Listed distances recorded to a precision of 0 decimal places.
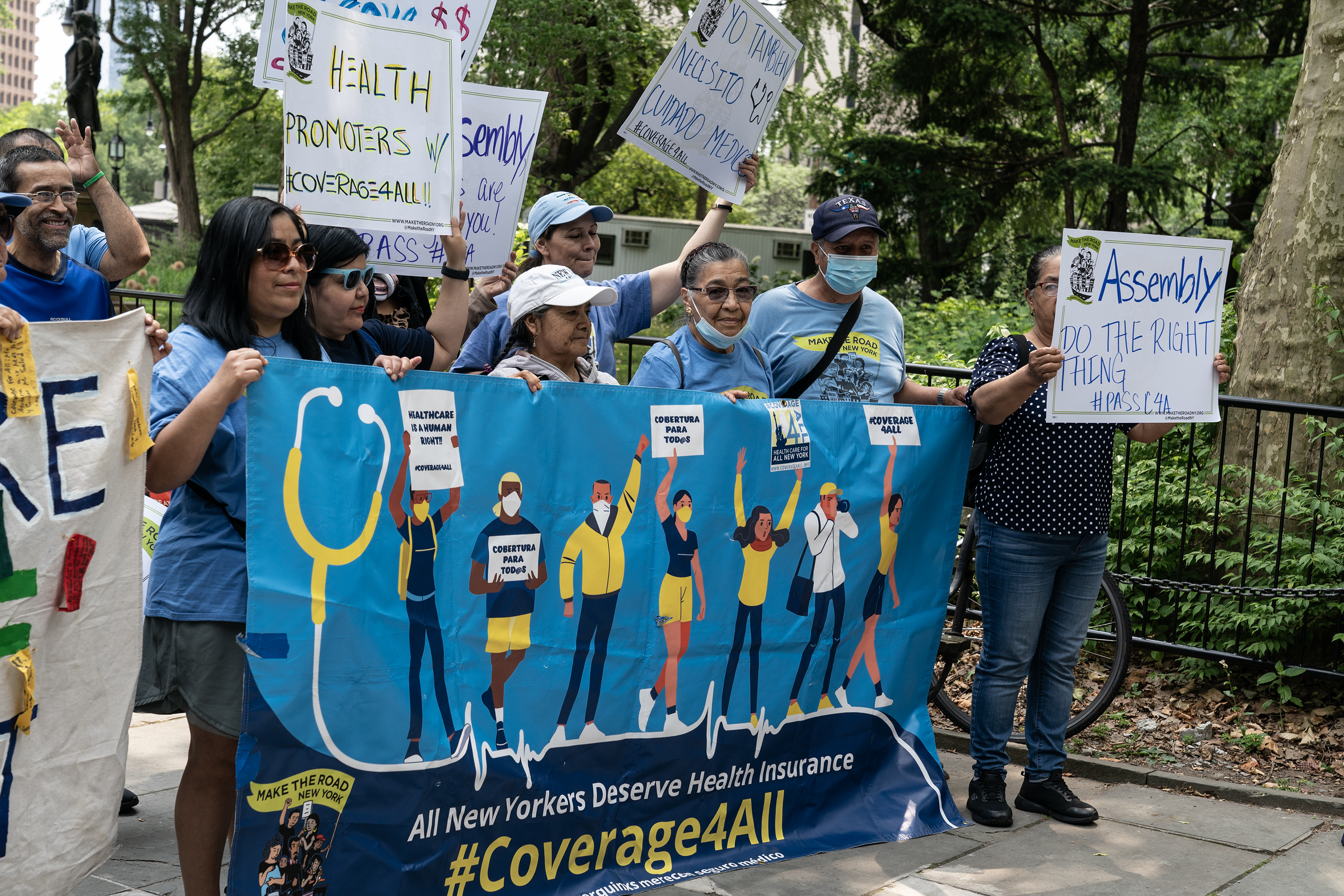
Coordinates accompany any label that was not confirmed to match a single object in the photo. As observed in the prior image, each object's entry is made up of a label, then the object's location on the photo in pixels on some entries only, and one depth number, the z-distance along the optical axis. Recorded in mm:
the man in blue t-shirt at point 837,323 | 4547
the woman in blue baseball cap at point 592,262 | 4656
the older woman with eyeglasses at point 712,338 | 4137
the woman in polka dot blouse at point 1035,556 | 4438
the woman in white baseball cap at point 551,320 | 3586
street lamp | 34500
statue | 17031
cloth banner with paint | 2654
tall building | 138125
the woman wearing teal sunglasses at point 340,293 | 3486
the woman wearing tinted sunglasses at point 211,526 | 3006
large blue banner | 3100
